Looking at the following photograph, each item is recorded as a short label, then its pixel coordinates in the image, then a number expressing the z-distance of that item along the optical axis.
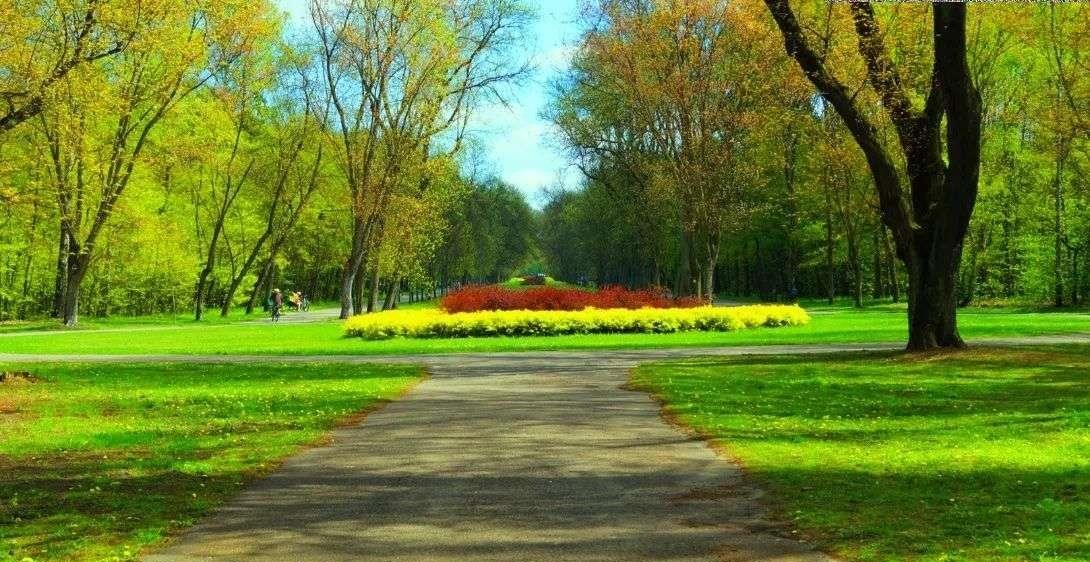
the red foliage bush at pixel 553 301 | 35.31
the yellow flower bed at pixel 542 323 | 31.97
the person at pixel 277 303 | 50.51
